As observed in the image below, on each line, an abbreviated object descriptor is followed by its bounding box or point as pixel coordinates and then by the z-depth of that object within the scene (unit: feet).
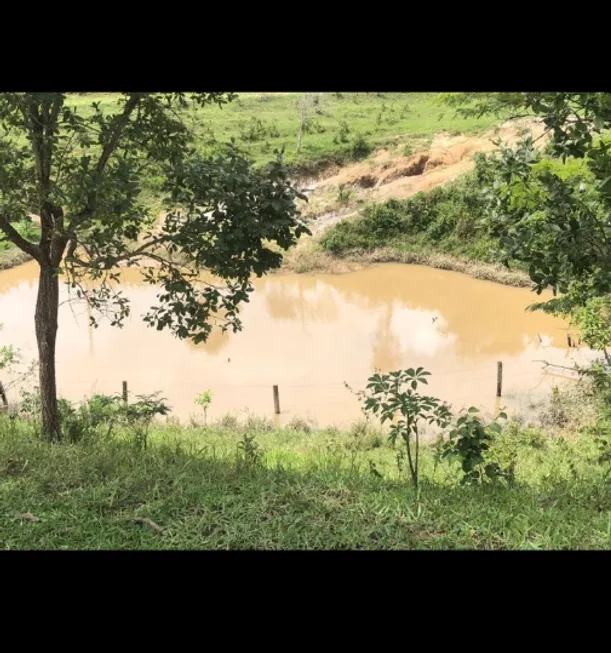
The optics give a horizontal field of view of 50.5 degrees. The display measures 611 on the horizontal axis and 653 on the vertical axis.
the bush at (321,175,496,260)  68.28
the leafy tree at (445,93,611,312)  10.71
